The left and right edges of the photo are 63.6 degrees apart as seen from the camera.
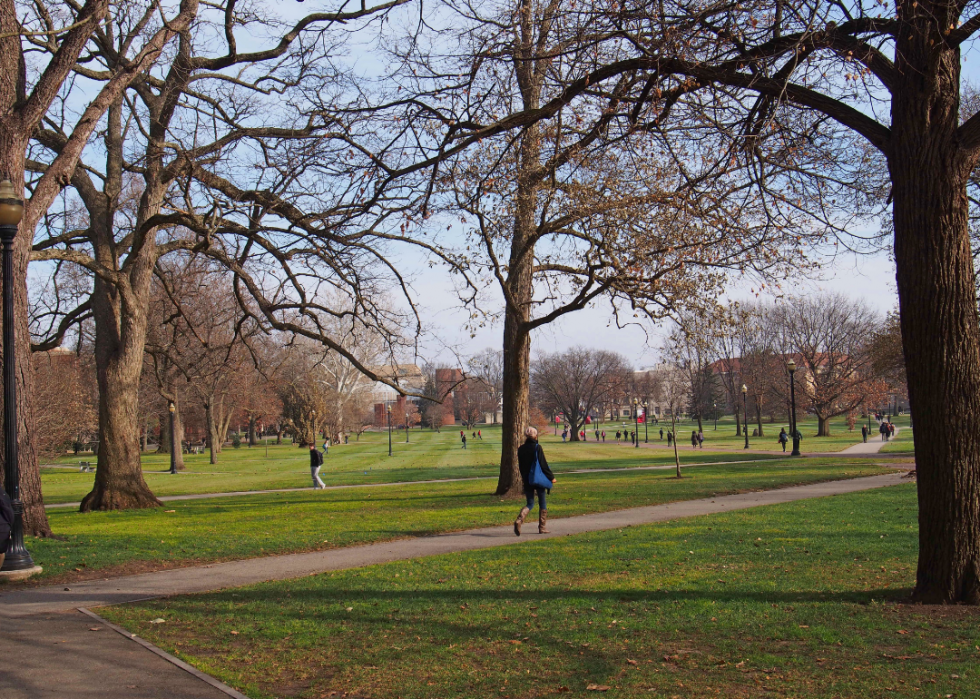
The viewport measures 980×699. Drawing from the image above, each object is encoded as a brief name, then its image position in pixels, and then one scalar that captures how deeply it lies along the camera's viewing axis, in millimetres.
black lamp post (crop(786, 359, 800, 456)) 40125
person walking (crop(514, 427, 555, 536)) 12578
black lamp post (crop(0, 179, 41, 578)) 9750
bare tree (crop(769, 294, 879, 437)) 66438
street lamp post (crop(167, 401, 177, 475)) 44000
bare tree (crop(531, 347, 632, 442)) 74688
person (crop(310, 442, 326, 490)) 26766
